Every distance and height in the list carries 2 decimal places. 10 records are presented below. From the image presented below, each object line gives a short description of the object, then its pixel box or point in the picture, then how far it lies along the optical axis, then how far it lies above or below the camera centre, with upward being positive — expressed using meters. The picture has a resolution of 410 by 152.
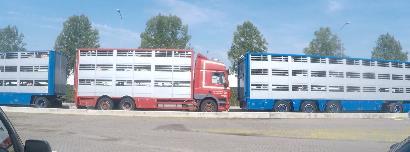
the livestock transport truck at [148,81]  27.94 +0.77
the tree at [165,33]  46.69 +5.41
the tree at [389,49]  63.91 +5.60
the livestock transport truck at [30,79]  30.31 +0.93
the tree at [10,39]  62.47 +6.48
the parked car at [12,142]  3.84 -0.33
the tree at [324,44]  56.06 +5.34
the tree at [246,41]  46.25 +4.64
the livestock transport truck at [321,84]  29.09 +0.71
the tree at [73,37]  48.31 +5.14
